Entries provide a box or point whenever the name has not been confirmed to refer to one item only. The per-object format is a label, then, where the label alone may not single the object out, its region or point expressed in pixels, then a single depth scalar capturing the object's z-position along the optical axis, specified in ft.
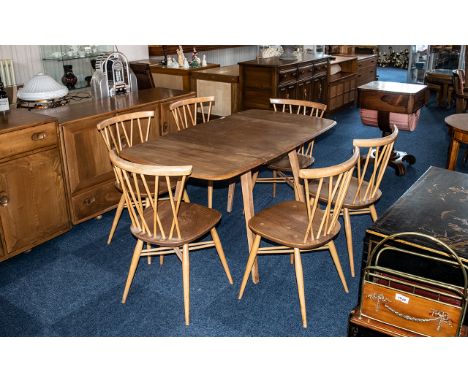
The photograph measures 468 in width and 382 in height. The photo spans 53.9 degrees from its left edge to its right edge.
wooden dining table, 7.26
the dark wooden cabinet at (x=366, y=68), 22.63
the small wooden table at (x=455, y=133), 10.27
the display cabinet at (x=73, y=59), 16.17
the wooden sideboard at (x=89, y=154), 9.59
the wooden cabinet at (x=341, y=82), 20.03
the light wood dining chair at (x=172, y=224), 6.54
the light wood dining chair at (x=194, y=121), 10.43
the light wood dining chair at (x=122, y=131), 9.05
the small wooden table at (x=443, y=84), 21.68
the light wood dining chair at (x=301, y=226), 6.64
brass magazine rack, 4.99
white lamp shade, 10.18
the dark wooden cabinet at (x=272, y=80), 15.83
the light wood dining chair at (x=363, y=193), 7.67
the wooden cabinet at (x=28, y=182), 8.43
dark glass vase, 12.77
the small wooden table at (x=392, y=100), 12.90
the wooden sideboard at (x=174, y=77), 17.83
